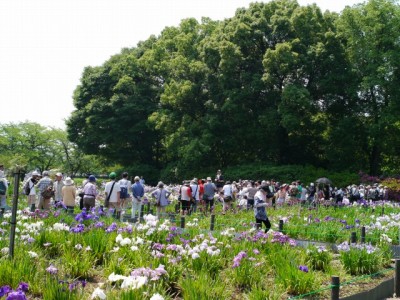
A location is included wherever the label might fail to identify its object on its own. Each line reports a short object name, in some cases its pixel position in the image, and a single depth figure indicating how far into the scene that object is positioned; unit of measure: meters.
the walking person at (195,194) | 16.25
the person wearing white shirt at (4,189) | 13.11
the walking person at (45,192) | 12.44
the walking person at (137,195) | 13.43
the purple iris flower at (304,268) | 6.11
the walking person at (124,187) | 13.59
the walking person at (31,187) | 13.69
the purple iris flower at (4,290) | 3.91
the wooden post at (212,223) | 11.00
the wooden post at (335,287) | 5.12
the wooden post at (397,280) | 6.89
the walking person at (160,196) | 14.26
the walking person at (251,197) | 16.52
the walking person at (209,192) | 16.85
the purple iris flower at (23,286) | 3.94
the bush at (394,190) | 26.02
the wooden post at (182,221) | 11.01
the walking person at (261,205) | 10.39
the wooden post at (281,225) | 10.81
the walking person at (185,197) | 15.10
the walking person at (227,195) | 16.80
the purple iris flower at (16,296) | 3.56
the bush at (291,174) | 27.23
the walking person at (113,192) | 13.13
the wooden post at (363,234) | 9.61
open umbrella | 20.83
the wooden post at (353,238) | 9.01
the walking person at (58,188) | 13.82
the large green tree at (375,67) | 28.92
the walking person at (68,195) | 12.27
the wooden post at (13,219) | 5.97
